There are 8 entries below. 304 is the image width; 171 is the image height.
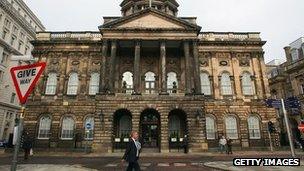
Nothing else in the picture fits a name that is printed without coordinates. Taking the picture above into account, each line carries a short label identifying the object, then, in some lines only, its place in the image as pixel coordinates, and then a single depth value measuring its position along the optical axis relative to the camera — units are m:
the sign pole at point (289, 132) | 11.59
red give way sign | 4.84
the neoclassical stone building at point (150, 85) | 26.36
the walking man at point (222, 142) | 24.43
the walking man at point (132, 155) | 8.10
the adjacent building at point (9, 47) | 39.66
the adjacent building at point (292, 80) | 37.31
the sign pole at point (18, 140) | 4.38
